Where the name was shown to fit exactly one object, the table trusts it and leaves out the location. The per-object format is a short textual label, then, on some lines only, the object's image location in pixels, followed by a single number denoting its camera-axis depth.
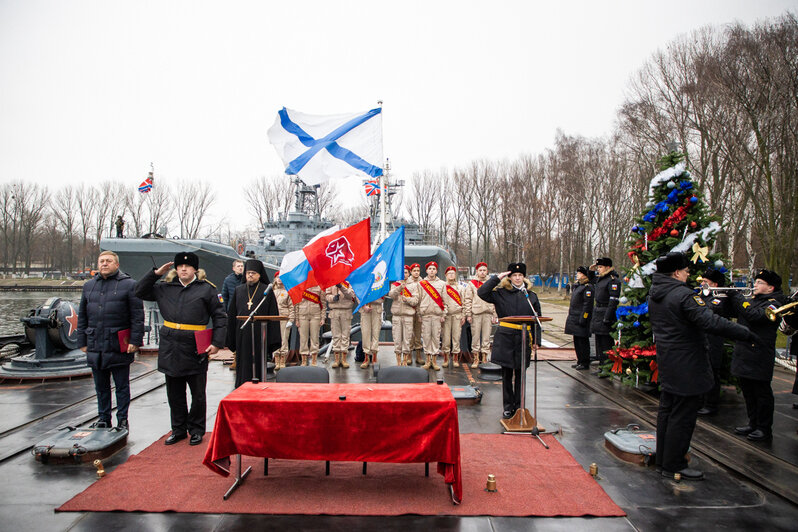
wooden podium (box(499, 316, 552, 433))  5.14
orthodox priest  6.18
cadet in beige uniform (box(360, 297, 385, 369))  9.14
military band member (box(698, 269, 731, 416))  5.84
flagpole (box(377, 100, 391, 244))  7.21
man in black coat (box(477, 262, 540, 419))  5.47
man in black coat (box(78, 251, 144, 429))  5.02
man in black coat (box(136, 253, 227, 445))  4.86
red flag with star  5.81
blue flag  6.04
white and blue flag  6.29
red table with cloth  3.45
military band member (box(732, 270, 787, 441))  4.98
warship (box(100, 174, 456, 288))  18.33
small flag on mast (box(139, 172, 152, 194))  15.28
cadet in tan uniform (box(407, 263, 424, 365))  9.72
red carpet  3.46
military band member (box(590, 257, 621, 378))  8.00
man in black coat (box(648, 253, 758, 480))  3.97
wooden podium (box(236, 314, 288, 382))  4.65
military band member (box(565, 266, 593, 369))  8.77
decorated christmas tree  6.62
